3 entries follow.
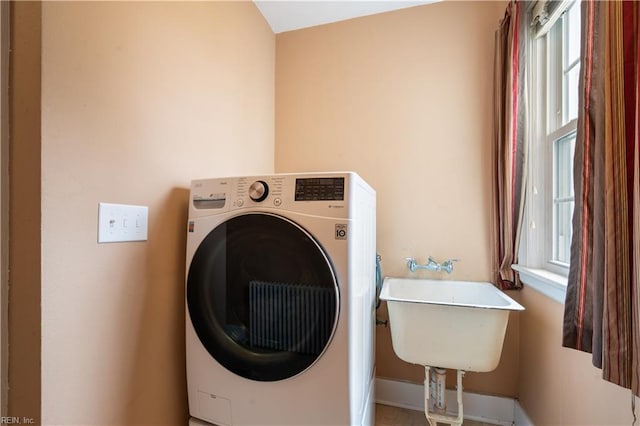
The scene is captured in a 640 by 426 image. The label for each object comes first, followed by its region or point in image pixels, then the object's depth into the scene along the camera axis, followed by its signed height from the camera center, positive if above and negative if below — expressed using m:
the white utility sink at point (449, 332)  1.22 -0.52
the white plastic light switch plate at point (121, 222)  0.86 -0.03
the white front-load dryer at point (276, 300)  0.91 -0.30
